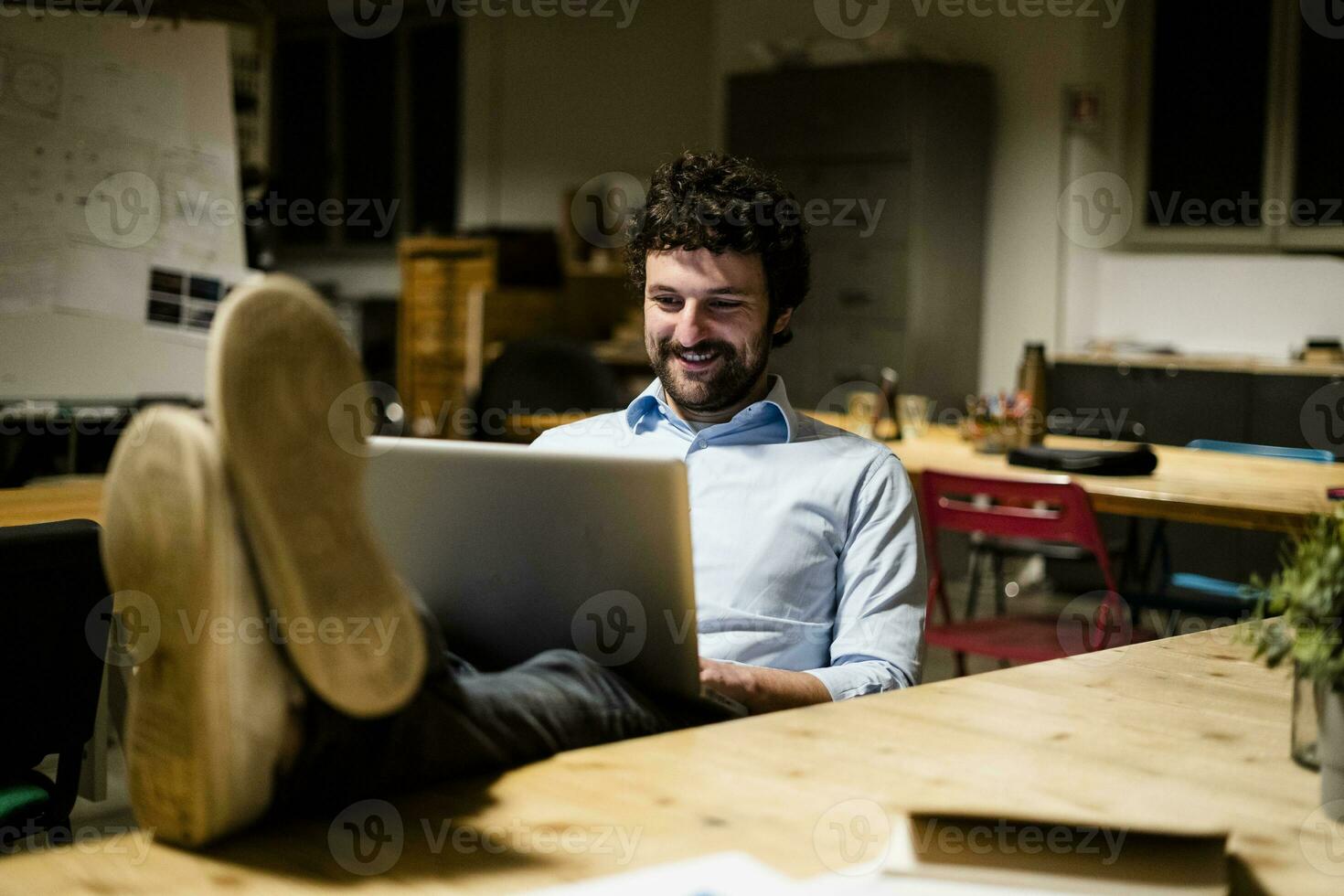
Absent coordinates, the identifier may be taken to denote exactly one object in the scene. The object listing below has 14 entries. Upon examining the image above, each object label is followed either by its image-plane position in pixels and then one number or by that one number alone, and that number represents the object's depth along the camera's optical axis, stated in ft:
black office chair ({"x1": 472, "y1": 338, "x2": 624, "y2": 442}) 16.62
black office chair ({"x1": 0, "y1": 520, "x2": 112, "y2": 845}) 5.70
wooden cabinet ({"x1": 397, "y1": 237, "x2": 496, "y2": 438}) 26.99
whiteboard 12.47
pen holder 13.14
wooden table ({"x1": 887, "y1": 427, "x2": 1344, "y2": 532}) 9.95
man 5.91
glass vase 3.76
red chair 10.36
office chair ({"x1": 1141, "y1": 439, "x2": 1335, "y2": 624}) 11.71
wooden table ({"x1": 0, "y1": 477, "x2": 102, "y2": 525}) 8.45
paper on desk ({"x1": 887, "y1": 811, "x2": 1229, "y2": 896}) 3.05
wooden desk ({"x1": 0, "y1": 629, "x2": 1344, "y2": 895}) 3.17
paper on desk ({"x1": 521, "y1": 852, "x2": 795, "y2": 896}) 3.00
